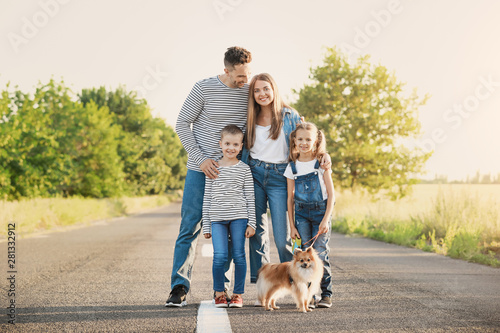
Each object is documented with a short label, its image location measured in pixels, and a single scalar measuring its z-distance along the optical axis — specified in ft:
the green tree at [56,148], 61.41
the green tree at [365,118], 81.92
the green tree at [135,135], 133.39
